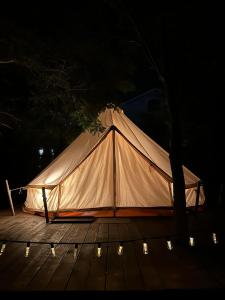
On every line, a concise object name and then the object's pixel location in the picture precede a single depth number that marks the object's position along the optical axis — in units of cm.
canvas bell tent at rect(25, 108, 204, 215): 490
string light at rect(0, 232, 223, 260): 300
